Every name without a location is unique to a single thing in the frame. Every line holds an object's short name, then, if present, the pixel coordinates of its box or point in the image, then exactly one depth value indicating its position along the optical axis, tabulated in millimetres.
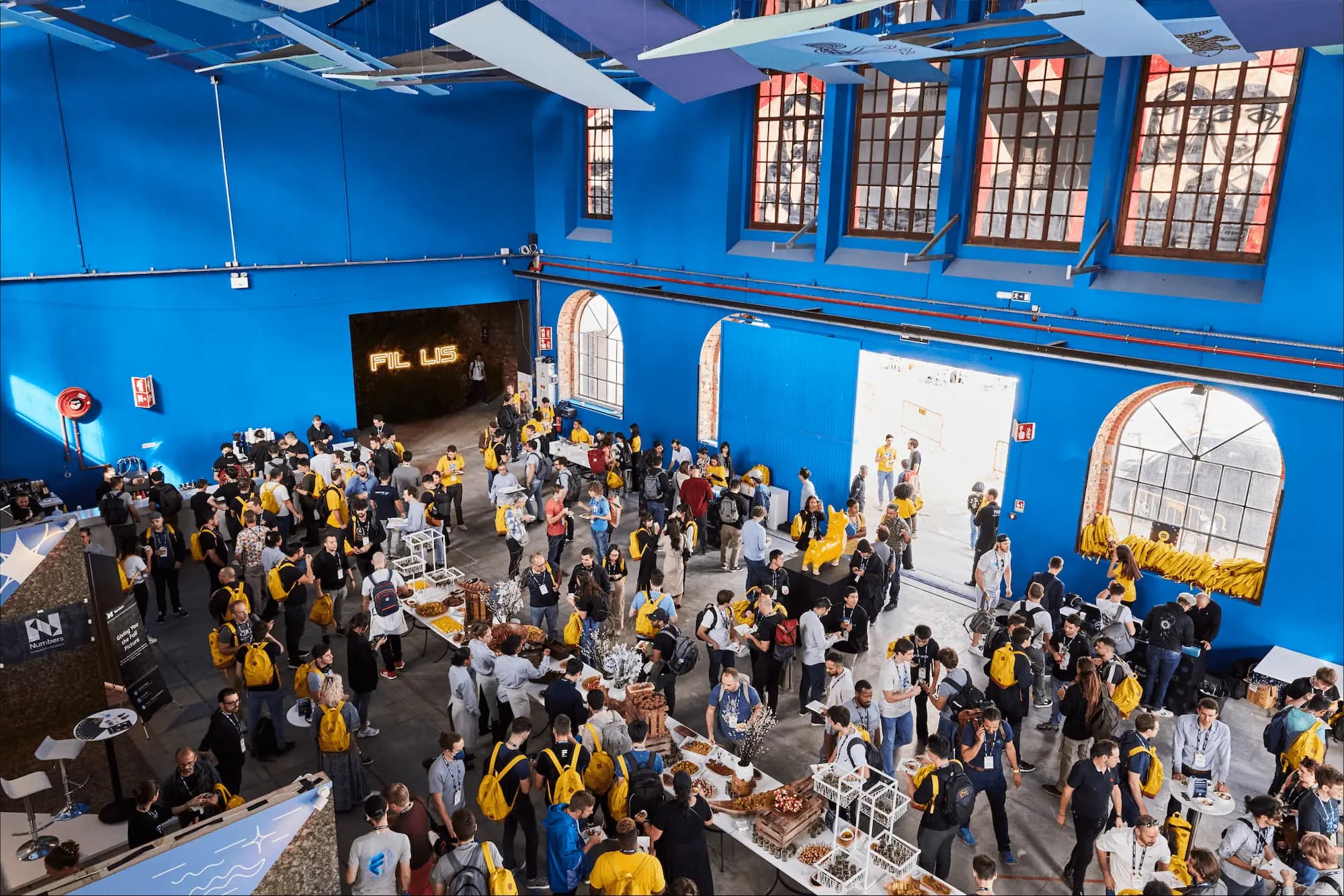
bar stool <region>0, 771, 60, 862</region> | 7344
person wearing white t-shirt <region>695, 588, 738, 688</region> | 9367
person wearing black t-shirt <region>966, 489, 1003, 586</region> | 12922
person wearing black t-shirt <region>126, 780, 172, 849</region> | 6773
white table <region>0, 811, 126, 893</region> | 7207
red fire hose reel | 15539
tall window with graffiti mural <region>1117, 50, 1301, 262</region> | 10359
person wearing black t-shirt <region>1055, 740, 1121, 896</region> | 7051
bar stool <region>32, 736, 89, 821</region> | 7840
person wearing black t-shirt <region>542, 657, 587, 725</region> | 7953
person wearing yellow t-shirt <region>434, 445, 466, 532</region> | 14781
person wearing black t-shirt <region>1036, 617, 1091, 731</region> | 9297
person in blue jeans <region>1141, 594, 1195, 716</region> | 9953
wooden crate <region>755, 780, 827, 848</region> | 6852
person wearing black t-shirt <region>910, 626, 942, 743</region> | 8984
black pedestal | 11305
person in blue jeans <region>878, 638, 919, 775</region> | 8195
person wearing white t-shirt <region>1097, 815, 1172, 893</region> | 6629
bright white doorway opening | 18250
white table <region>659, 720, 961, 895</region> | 6621
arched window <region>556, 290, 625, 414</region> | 20828
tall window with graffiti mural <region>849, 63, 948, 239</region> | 13586
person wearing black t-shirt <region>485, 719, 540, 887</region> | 7059
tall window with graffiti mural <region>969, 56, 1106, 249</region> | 11953
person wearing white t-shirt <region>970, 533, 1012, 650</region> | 11445
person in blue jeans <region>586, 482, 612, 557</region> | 12992
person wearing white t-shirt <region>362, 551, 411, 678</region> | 10102
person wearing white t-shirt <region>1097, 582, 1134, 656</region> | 9672
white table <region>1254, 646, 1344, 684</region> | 10227
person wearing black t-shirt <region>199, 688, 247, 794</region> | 7758
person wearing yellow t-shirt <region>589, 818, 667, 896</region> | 6008
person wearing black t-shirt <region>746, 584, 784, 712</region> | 9328
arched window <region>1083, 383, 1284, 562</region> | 11445
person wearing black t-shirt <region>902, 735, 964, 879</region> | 6836
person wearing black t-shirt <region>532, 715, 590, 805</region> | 7000
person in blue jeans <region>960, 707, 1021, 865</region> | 7254
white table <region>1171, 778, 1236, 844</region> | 7230
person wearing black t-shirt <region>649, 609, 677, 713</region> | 9148
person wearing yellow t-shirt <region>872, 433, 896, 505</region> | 15750
